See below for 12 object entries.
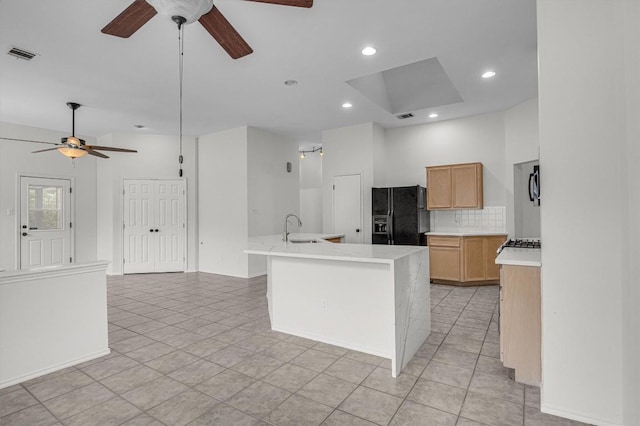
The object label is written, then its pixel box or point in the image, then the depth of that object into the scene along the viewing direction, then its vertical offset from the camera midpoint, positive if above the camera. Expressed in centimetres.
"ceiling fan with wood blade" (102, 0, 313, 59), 172 +113
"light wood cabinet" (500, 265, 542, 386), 239 -81
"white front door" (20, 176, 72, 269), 620 -10
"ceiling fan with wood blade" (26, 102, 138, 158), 438 +92
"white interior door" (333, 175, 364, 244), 647 +10
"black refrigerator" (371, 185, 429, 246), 575 -6
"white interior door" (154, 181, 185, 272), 727 -24
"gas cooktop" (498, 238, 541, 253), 310 -32
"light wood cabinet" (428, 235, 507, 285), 551 -80
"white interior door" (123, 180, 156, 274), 708 -26
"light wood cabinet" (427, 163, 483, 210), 578 +45
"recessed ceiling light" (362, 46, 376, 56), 343 +170
